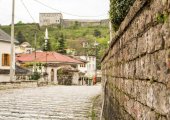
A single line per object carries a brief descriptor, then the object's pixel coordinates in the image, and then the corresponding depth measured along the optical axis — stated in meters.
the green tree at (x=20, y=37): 141.48
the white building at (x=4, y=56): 45.23
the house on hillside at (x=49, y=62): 59.97
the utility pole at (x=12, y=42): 37.39
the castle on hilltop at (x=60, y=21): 174.50
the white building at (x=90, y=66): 107.74
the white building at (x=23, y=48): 107.22
